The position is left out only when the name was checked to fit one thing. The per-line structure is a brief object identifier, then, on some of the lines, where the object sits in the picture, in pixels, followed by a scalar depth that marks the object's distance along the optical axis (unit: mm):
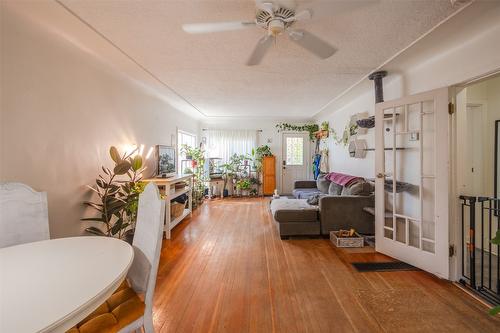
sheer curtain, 6996
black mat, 2410
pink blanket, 3893
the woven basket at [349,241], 3020
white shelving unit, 3318
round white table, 701
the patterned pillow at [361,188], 3400
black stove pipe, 2997
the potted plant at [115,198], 2365
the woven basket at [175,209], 3727
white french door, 2221
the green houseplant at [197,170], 5504
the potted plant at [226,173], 6816
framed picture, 3934
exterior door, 7046
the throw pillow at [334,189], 4159
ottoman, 3293
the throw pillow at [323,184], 4854
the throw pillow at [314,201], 3723
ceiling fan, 1464
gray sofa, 3291
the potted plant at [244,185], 6715
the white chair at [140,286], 1032
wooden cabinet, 6788
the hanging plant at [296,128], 6940
